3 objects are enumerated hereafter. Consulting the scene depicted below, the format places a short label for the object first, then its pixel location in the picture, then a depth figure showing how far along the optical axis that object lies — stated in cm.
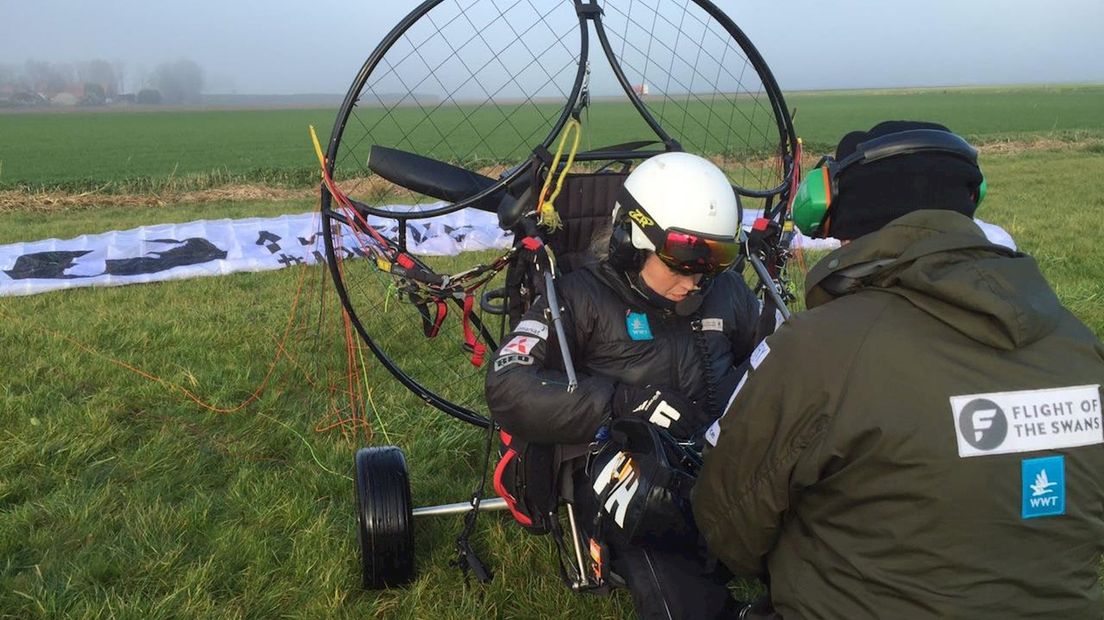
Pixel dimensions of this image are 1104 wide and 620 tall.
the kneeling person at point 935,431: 171
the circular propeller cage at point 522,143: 383
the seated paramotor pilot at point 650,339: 286
